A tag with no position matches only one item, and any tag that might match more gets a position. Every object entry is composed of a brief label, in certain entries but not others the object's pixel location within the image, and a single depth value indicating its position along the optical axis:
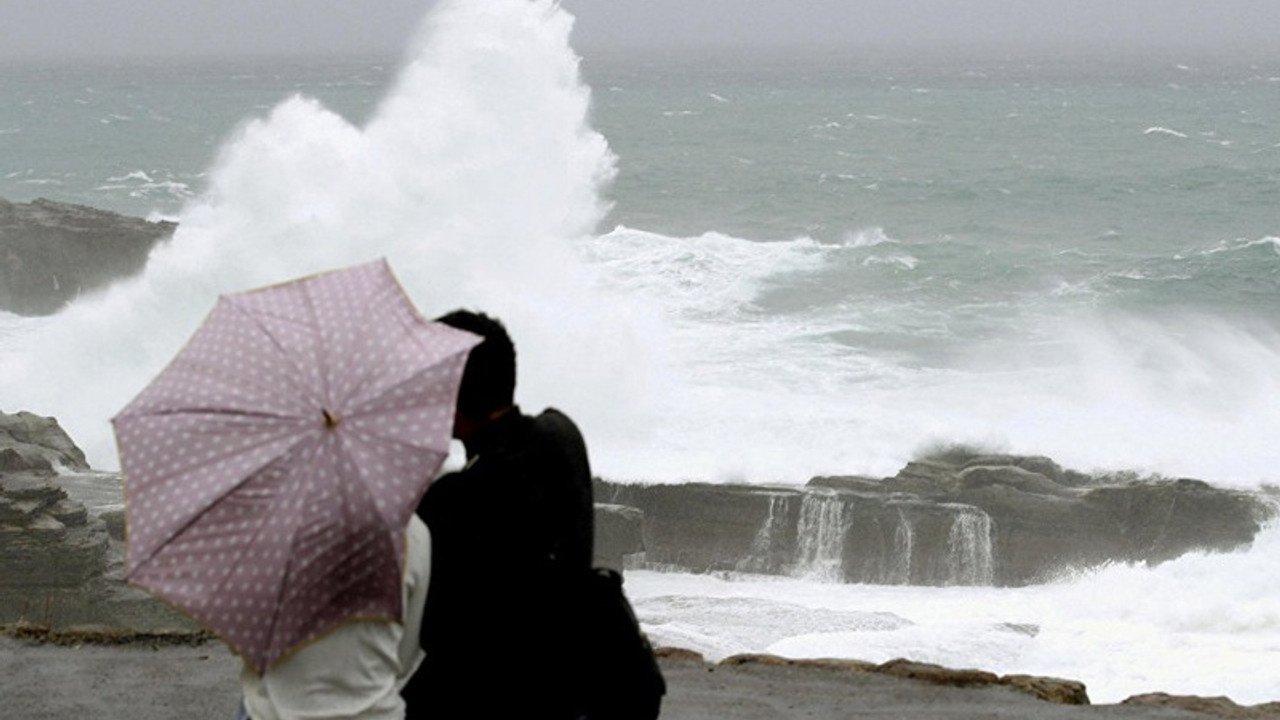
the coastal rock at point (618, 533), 27.67
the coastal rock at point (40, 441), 28.84
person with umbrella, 6.26
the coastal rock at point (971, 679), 12.94
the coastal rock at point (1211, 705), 12.52
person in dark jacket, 6.65
